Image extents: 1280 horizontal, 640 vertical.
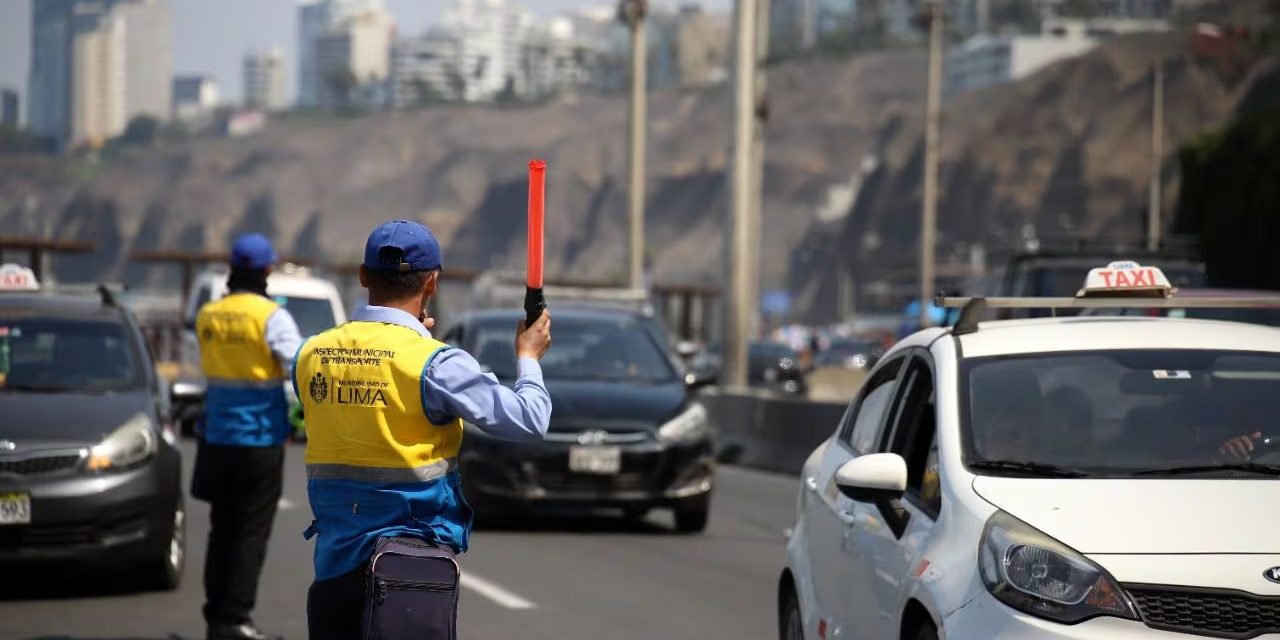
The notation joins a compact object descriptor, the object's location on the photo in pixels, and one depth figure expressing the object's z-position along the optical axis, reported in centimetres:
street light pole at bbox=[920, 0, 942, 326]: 5509
